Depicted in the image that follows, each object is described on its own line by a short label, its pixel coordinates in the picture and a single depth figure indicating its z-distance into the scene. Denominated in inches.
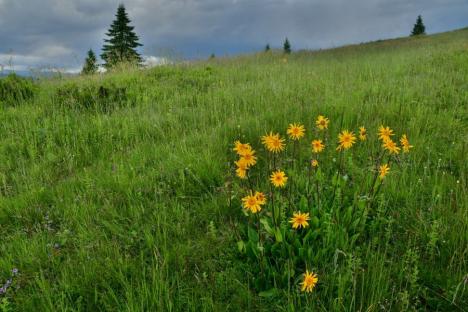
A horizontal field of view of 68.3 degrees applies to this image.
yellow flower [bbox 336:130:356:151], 99.8
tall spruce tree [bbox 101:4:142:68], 1358.3
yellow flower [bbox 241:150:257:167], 91.4
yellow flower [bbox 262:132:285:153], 97.0
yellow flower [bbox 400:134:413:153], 97.4
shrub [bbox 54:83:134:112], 266.8
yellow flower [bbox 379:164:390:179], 96.4
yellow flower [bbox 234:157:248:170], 90.5
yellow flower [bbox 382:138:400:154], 95.5
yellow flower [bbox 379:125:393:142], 97.8
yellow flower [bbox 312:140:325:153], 104.6
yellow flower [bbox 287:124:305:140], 109.6
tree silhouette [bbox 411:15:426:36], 2085.4
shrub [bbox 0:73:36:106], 299.4
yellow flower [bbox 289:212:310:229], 88.0
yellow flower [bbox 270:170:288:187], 92.4
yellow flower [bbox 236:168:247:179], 90.7
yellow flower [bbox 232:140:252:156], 92.0
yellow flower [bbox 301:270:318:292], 71.9
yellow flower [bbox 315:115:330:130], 113.9
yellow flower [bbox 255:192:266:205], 85.7
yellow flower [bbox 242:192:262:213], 85.0
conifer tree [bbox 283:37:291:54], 2294.0
